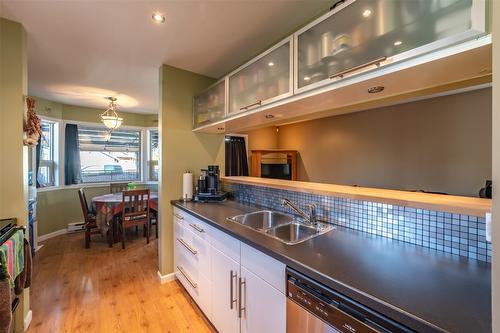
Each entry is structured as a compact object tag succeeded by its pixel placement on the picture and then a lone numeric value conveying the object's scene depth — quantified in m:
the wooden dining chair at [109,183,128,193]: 4.63
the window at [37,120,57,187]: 3.95
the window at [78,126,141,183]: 4.68
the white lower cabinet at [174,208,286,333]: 1.18
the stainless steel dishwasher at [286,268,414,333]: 0.77
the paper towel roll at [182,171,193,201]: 2.57
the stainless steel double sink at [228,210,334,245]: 1.57
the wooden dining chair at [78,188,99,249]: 3.49
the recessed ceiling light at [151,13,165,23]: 1.68
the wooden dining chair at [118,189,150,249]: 3.51
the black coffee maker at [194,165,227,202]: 2.47
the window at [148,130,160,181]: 5.38
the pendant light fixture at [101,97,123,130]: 3.42
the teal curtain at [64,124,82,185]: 4.31
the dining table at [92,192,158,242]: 3.48
